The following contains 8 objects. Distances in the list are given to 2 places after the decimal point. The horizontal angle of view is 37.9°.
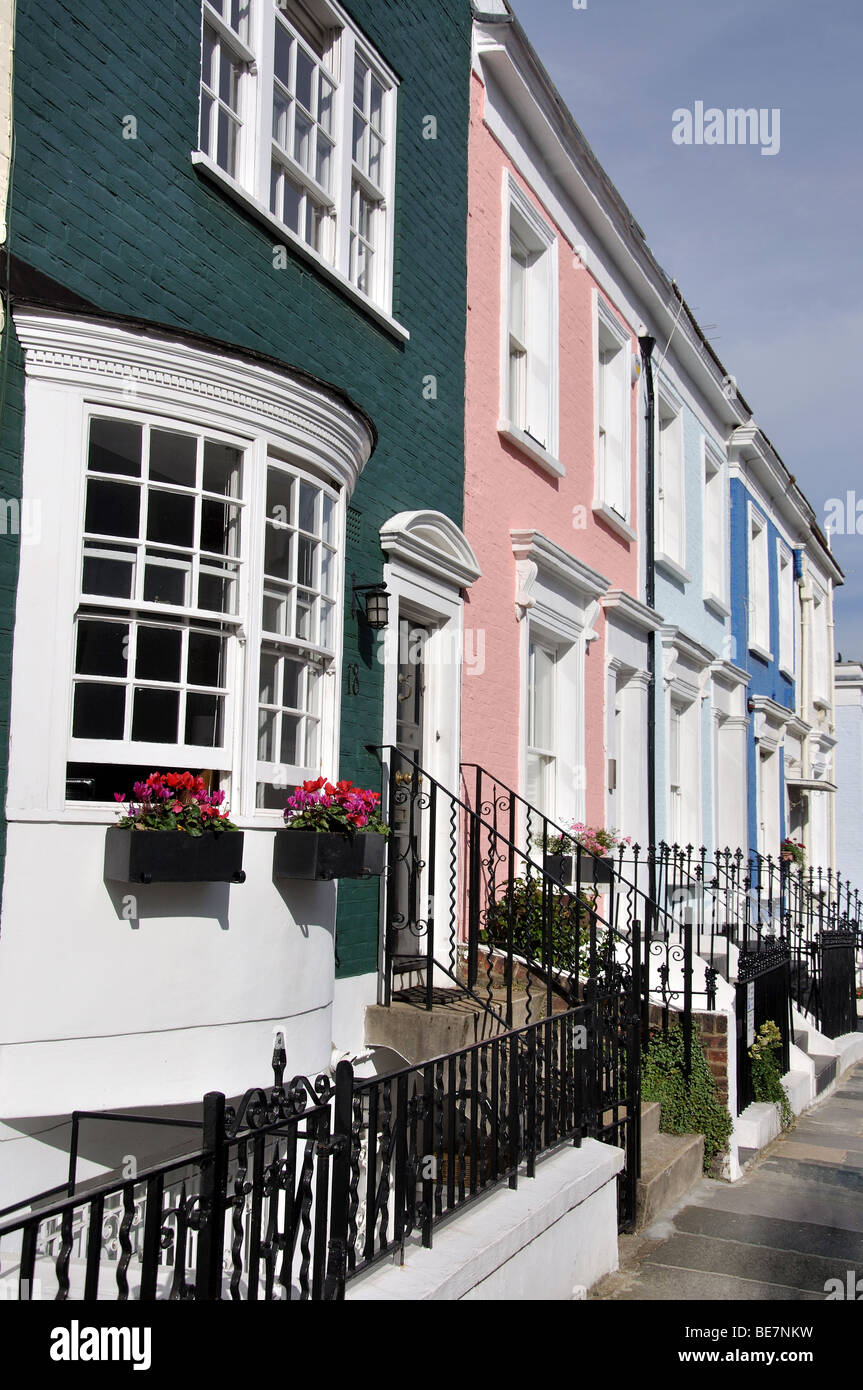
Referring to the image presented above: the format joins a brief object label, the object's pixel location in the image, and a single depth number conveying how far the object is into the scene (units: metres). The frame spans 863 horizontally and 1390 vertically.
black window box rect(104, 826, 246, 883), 4.86
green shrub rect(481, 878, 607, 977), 8.24
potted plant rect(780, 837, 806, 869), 19.26
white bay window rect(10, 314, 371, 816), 5.05
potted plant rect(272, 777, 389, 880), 5.66
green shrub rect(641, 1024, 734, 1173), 8.30
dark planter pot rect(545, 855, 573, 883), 9.77
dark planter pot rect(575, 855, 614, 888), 9.22
